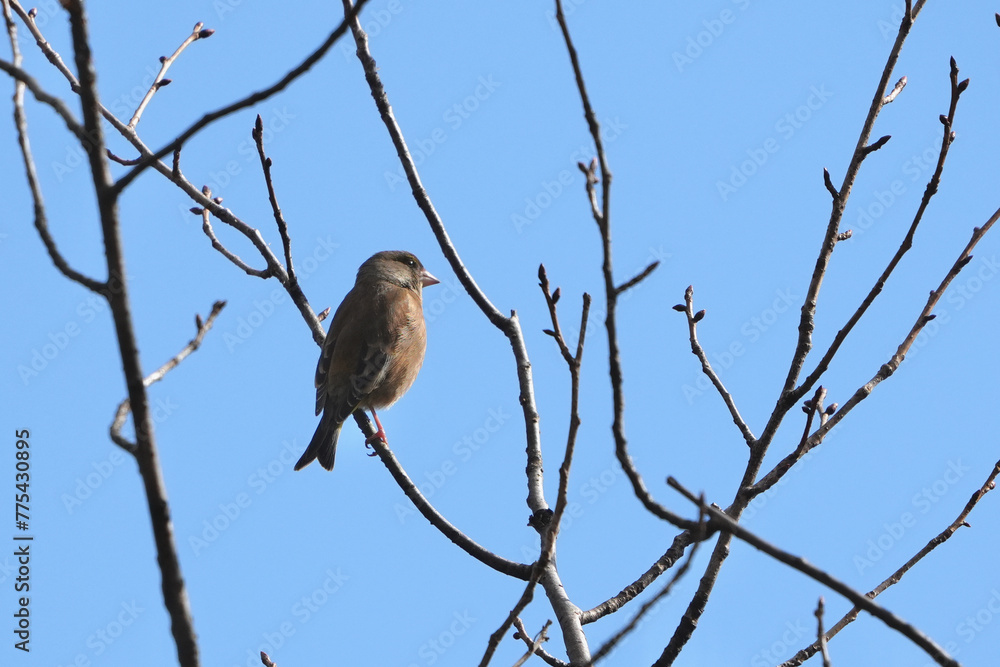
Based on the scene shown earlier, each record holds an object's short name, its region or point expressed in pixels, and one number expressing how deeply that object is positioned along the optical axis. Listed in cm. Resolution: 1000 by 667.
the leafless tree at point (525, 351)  447
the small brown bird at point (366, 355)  812
